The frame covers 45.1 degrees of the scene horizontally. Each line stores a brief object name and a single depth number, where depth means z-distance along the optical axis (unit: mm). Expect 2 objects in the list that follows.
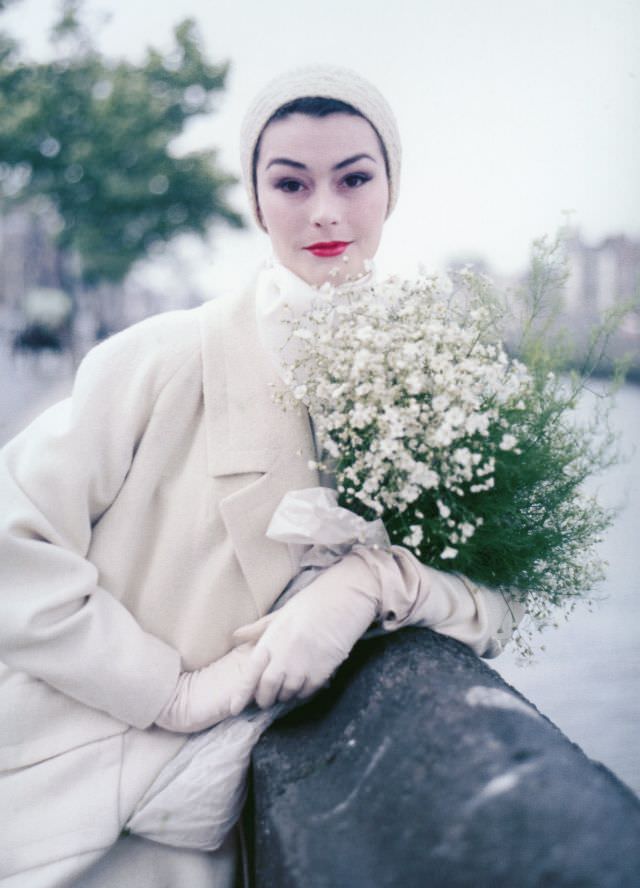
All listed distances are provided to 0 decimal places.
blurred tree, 16656
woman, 1675
